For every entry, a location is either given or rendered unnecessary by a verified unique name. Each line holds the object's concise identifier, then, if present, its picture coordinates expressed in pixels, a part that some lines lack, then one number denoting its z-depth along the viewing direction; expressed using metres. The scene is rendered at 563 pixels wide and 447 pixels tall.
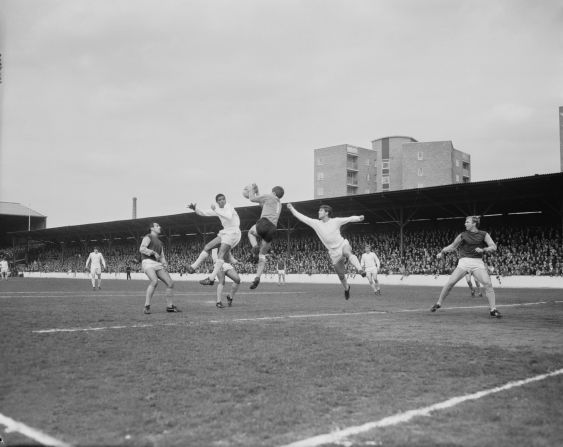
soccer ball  11.11
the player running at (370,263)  22.53
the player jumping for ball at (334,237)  12.89
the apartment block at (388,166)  76.94
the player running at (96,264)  26.44
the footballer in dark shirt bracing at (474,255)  10.64
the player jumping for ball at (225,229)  11.98
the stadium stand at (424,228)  32.88
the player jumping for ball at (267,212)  11.29
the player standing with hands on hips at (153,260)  11.29
